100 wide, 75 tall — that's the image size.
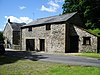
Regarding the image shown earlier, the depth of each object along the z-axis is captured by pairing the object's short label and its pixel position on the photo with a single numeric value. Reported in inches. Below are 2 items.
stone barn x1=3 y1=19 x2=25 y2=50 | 1003.1
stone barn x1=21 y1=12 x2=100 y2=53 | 548.8
